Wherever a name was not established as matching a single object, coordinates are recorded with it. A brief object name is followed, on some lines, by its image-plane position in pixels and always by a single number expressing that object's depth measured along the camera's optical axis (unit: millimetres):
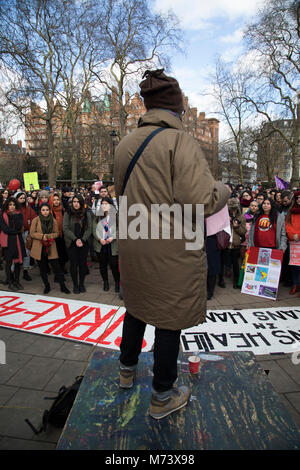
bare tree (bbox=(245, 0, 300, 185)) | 17022
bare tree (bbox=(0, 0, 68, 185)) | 17688
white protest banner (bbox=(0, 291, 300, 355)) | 3536
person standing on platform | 1492
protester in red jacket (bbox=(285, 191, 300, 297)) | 5280
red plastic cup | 2204
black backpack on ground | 2148
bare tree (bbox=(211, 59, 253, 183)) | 24031
